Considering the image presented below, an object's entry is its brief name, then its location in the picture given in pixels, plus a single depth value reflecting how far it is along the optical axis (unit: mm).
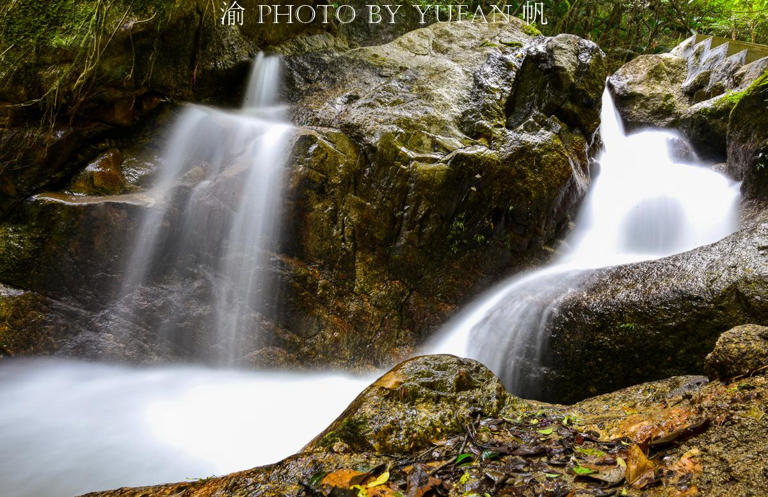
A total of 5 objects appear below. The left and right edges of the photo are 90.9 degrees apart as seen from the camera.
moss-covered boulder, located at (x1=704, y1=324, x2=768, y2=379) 2168
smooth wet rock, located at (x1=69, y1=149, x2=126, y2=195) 4945
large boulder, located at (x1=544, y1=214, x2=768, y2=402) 3387
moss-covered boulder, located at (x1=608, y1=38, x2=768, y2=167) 7941
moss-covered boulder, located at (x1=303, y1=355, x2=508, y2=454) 2357
